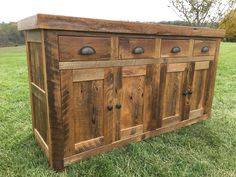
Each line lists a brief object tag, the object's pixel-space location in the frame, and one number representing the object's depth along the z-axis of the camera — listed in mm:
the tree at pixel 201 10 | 5098
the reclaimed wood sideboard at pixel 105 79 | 1425
